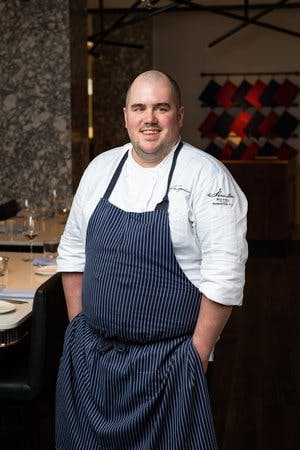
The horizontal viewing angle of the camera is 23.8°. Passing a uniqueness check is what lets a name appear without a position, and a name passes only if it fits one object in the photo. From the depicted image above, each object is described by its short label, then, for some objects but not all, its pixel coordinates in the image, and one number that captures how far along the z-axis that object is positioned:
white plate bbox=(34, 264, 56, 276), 3.61
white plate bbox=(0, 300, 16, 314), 2.93
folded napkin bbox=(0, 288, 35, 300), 3.26
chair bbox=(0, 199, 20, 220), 5.75
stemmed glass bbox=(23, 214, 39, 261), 4.15
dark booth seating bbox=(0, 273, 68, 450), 2.99
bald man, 2.23
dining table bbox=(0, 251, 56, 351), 2.90
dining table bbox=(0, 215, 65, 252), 4.67
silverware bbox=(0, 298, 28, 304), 3.14
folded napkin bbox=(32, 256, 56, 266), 3.77
